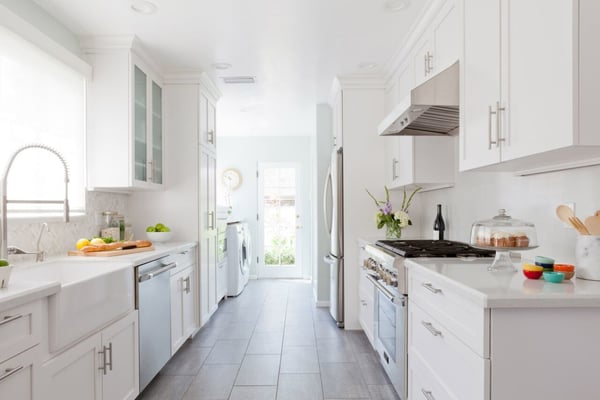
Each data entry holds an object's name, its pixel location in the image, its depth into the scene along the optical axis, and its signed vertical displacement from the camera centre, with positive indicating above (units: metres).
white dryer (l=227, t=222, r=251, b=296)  5.07 -0.84
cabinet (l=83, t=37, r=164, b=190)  2.83 +0.63
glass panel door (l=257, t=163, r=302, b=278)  6.41 -0.42
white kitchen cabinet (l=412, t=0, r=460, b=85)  2.12 +0.99
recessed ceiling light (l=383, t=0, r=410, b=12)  2.34 +1.25
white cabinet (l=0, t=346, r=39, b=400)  1.23 -0.63
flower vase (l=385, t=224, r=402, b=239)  3.23 -0.29
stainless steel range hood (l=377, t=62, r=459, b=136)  1.97 +0.51
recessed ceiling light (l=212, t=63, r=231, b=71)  3.33 +1.21
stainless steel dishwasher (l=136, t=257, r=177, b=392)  2.30 -0.79
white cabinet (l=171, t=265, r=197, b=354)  2.85 -0.90
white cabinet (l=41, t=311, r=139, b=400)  1.52 -0.81
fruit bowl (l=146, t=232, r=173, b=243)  3.23 -0.33
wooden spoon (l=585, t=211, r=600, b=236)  1.34 -0.09
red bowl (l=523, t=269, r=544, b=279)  1.38 -0.28
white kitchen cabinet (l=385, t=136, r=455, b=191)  2.77 +0.29
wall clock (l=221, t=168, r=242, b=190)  6.44 +0.34
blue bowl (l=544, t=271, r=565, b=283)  1.31 -0.28
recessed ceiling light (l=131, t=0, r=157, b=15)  2.32 +1.24
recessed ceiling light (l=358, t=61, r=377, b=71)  3.32 +1.22
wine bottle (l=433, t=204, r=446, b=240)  2.88 -0.21
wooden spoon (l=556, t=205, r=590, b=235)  1.39 -0.08
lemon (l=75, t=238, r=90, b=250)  2.51 -0.30
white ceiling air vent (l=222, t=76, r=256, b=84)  3.66 +1.20
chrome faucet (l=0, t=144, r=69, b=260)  1.70 -0.02
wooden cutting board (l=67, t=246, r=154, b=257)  2.38 -0.36
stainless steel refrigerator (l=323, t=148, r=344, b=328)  3.65 -0.36
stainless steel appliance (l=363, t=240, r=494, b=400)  2.06 -0.57
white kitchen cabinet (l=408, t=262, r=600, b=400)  1.16 -0.47
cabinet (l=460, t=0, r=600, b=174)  1.11 +0.41
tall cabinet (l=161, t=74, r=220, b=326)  3.47 +0.36
